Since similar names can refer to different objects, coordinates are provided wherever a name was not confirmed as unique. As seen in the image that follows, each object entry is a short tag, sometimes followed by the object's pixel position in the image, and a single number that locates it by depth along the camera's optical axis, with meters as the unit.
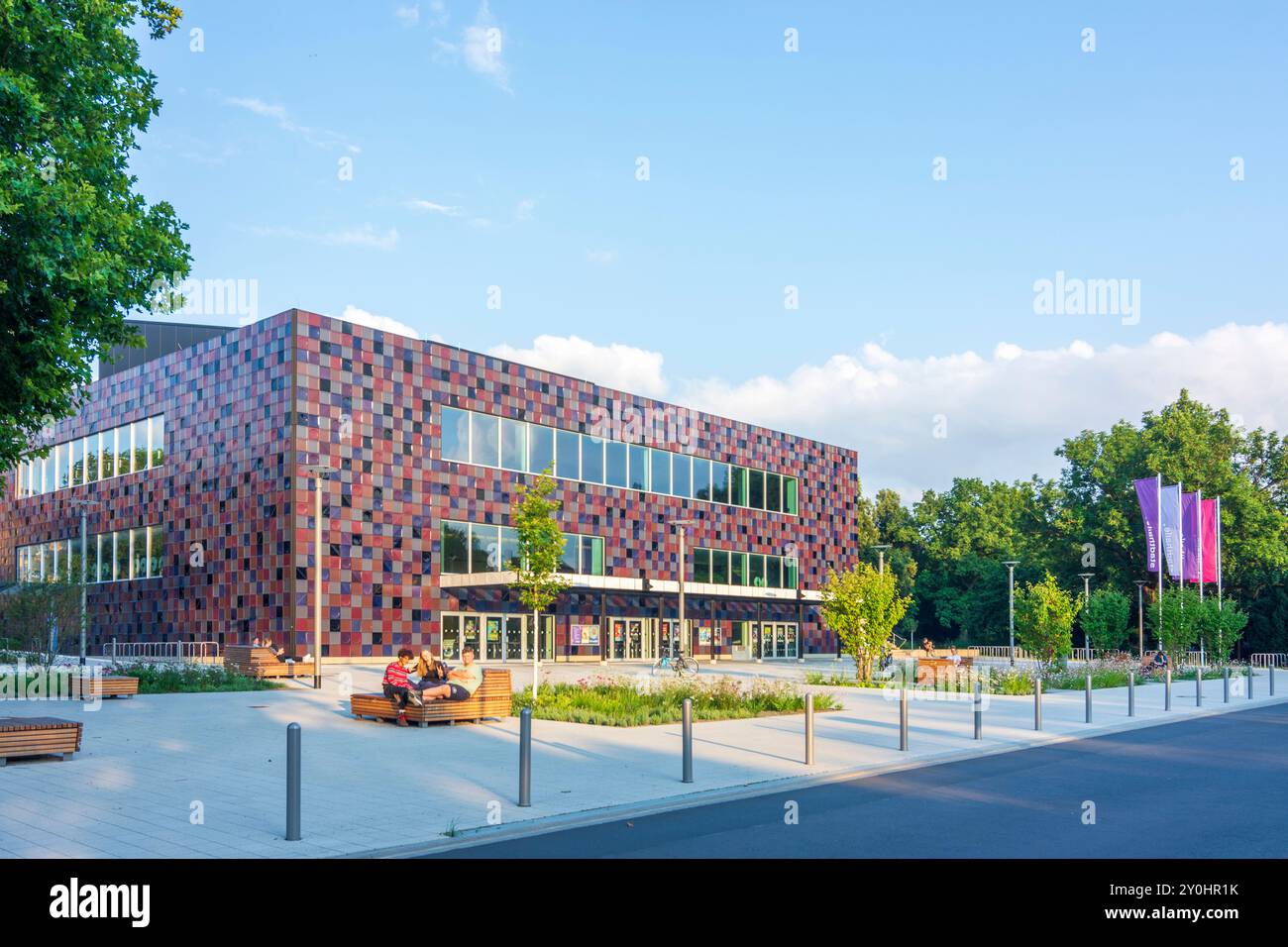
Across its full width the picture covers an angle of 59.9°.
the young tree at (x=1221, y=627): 45.78
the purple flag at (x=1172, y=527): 47.62
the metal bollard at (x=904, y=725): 15.79
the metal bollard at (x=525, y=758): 10.81
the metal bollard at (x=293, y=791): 9.10
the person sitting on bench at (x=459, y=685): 18.34
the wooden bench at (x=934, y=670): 31.89
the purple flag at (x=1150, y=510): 48.75
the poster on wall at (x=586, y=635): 48.99
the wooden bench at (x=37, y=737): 13.05
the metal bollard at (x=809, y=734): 13.98
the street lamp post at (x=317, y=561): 26.68
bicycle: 39.09
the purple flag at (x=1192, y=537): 48.91
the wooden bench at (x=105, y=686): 22.56
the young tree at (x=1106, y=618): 43.50
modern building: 39.09
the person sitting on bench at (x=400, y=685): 18.30
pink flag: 51.17
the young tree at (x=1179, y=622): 42.34
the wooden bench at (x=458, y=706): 18.16
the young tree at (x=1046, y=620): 34.00
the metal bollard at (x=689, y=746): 12.45
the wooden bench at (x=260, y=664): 28.92
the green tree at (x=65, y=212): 12.06
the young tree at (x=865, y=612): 31.02
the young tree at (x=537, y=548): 25.38
